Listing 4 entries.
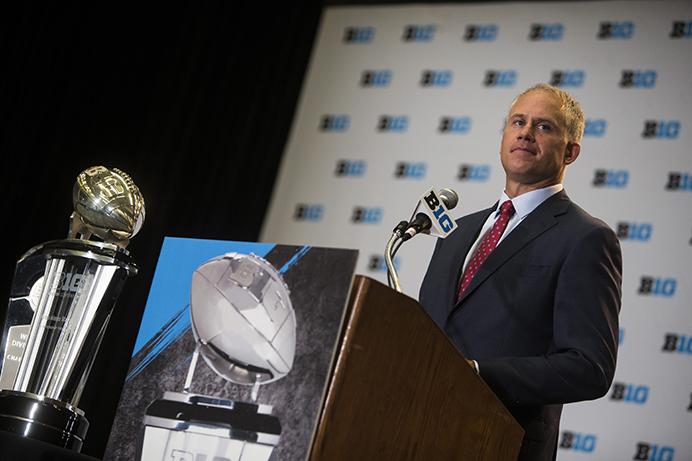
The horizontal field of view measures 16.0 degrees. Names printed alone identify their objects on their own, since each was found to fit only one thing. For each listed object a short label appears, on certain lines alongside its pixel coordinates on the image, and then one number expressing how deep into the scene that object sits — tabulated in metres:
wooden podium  4.47
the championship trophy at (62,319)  4.71
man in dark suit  4.85
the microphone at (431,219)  4.90
